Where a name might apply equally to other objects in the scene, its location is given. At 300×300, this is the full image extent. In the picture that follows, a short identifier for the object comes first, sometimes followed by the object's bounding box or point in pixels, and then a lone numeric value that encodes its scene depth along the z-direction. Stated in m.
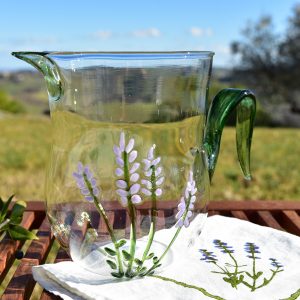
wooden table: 0.69
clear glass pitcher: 0.64
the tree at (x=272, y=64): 11.47
